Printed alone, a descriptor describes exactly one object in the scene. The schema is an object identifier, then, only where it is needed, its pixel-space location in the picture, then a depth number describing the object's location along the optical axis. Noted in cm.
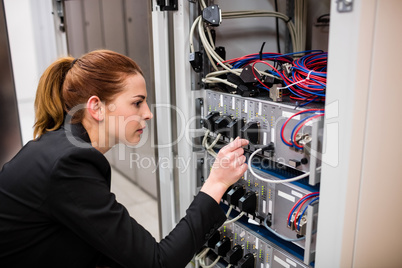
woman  87
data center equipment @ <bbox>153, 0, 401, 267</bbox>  78
